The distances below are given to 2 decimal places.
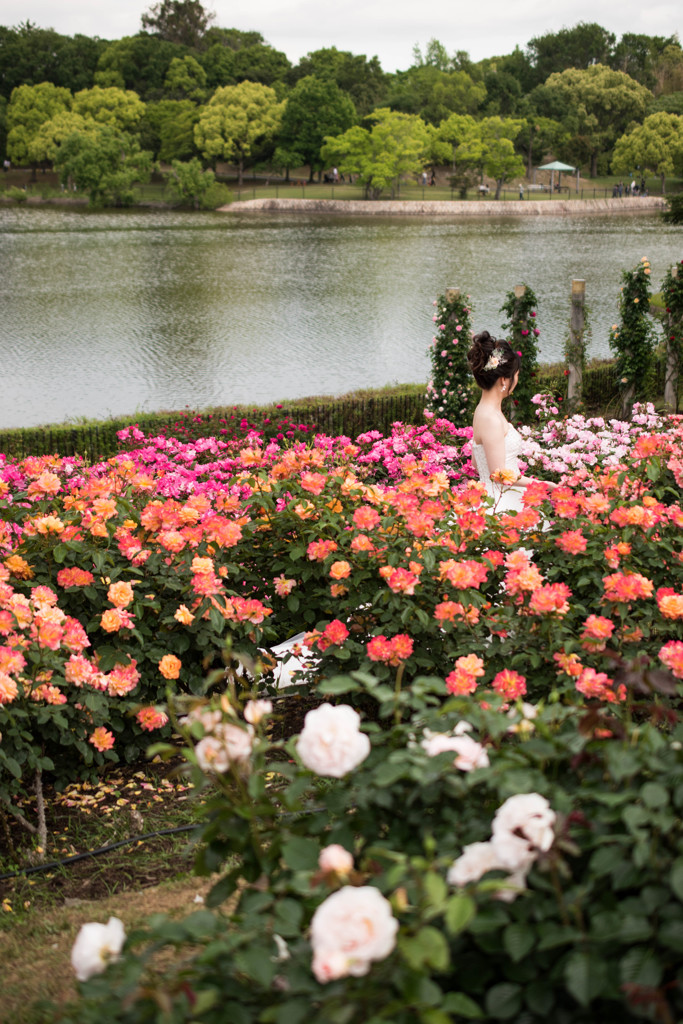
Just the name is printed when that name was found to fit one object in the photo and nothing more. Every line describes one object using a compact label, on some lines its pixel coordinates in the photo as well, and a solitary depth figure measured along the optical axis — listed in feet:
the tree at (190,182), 149.26
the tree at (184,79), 202.80
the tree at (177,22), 270.67
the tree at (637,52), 290.27
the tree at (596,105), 207.51
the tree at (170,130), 180.96
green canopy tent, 172.30
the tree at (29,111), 189.16
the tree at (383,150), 163.63
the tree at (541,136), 205.16
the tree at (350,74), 211.61
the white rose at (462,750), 4.79
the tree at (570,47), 284.41
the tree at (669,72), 253.03
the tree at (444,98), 214.07
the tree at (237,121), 176.96
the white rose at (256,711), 4.98
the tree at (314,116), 181.78
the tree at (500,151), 176.24
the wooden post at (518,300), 31.14
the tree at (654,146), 188.55
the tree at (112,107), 186.70
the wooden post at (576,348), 32.89
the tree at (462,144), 176.96
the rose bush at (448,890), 3.76
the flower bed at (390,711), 3.99
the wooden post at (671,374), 33.81
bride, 16.02
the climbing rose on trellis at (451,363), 30.30
